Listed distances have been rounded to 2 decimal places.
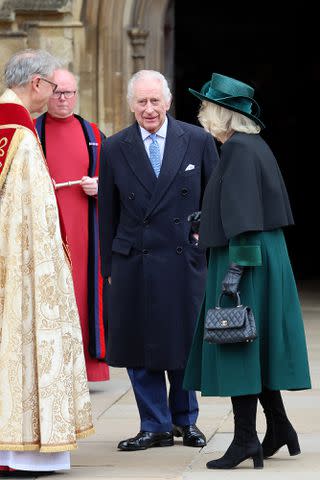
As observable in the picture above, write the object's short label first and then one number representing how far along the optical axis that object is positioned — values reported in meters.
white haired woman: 9.63
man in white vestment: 9.61
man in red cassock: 13.15
